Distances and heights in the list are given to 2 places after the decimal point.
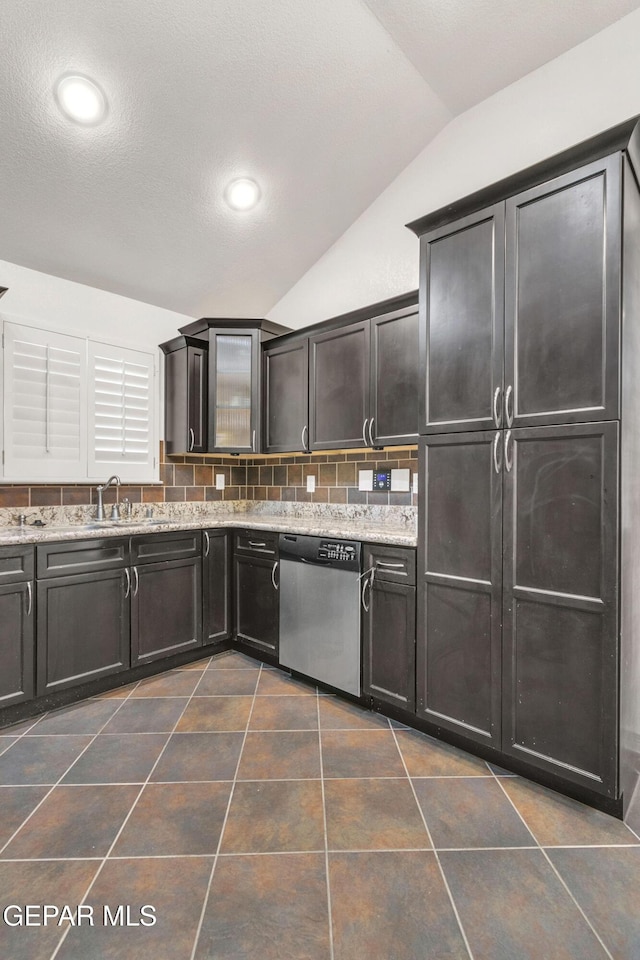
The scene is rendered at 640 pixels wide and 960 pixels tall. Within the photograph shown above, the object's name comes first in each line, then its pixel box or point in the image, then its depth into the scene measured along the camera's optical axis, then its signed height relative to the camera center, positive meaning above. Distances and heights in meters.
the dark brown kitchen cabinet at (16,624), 2.26 -0.73
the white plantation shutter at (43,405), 2.79 +0.51
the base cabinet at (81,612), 2.40 -0.73
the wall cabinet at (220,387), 3.46 +0.74
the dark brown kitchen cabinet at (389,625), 2.23 -0.73
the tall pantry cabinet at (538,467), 1.60 +0.07
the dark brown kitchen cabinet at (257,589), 2.96 -0.73
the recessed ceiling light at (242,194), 2.78 +1.83
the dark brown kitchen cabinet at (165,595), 2.78 -0.73
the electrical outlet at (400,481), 2.95 +0.02
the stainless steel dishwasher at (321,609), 2.48 -0.74
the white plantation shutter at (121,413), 3.19 +0.51
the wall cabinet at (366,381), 2.60 +0.65
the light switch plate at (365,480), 3.15 +0.03
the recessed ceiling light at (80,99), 2.09 +1.84
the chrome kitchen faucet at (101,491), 3.15 -0.06
